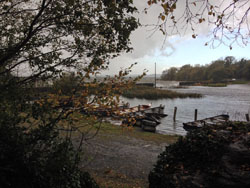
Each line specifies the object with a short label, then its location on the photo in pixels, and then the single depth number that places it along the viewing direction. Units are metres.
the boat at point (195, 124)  18.23
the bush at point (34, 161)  2.94
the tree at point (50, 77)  3.07
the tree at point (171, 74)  158.75
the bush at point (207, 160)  4.34
